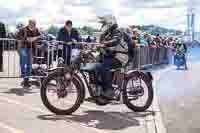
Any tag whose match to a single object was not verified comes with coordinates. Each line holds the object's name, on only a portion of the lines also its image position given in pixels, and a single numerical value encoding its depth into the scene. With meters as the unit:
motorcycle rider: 9.40
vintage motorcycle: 9.13
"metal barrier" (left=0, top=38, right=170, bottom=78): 13.49
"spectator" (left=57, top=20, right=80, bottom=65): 14.15
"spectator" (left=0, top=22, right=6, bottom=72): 17.03
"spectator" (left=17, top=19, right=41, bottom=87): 13.38
